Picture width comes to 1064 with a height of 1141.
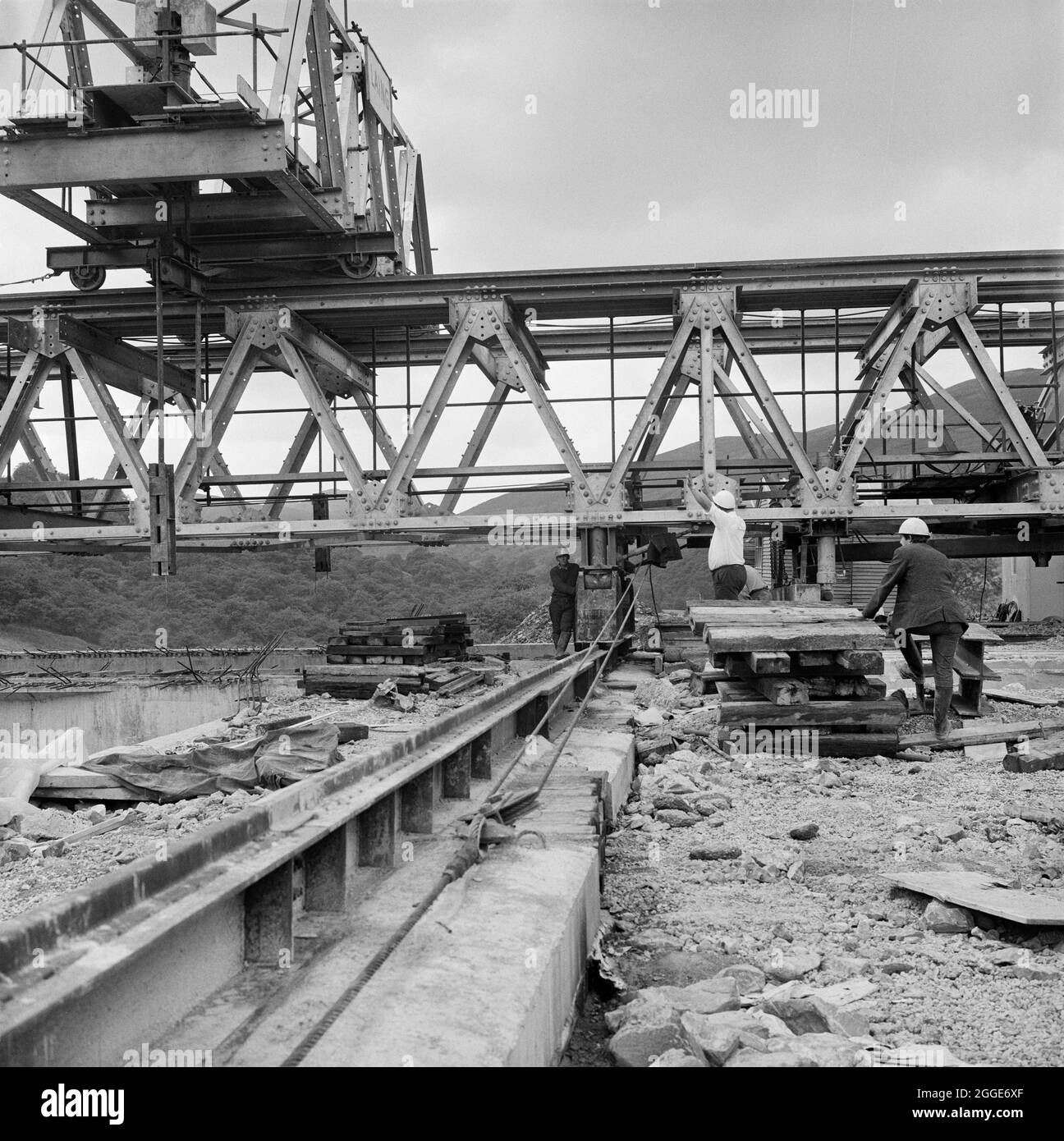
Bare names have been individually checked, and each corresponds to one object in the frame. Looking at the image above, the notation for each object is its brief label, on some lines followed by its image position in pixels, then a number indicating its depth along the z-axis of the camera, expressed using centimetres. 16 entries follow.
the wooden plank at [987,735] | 907
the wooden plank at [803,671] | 880
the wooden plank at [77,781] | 855
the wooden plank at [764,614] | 898
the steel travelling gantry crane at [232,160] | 1280
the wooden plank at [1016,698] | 1080
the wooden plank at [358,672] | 1409
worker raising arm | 1191
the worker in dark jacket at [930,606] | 927
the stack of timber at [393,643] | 1493
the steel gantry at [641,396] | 1453
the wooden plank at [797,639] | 842
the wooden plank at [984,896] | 433
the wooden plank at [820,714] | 883
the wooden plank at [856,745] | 887
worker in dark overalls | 1653
